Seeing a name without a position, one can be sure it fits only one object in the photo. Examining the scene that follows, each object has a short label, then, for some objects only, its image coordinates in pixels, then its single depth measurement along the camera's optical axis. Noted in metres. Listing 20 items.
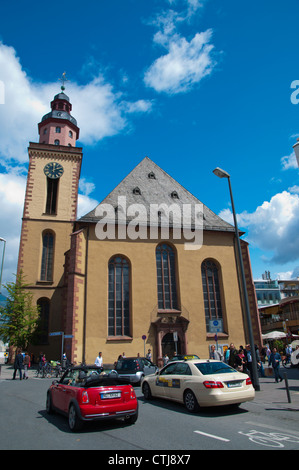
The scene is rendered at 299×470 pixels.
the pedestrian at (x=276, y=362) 13.90
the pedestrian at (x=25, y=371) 18.22
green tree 26.22
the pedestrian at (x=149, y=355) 21.70
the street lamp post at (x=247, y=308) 11.38
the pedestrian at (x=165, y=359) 21.03
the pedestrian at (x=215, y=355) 15.41
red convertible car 6.22
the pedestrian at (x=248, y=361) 12.32
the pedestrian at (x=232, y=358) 12.51
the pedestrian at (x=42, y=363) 20.33
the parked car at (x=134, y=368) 13.79
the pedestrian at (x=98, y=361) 19.03
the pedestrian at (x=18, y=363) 17.89
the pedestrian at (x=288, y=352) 23.39
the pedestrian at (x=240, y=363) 12.38
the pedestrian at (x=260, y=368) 16.62
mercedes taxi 7.56
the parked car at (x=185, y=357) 15.74
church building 22.97
